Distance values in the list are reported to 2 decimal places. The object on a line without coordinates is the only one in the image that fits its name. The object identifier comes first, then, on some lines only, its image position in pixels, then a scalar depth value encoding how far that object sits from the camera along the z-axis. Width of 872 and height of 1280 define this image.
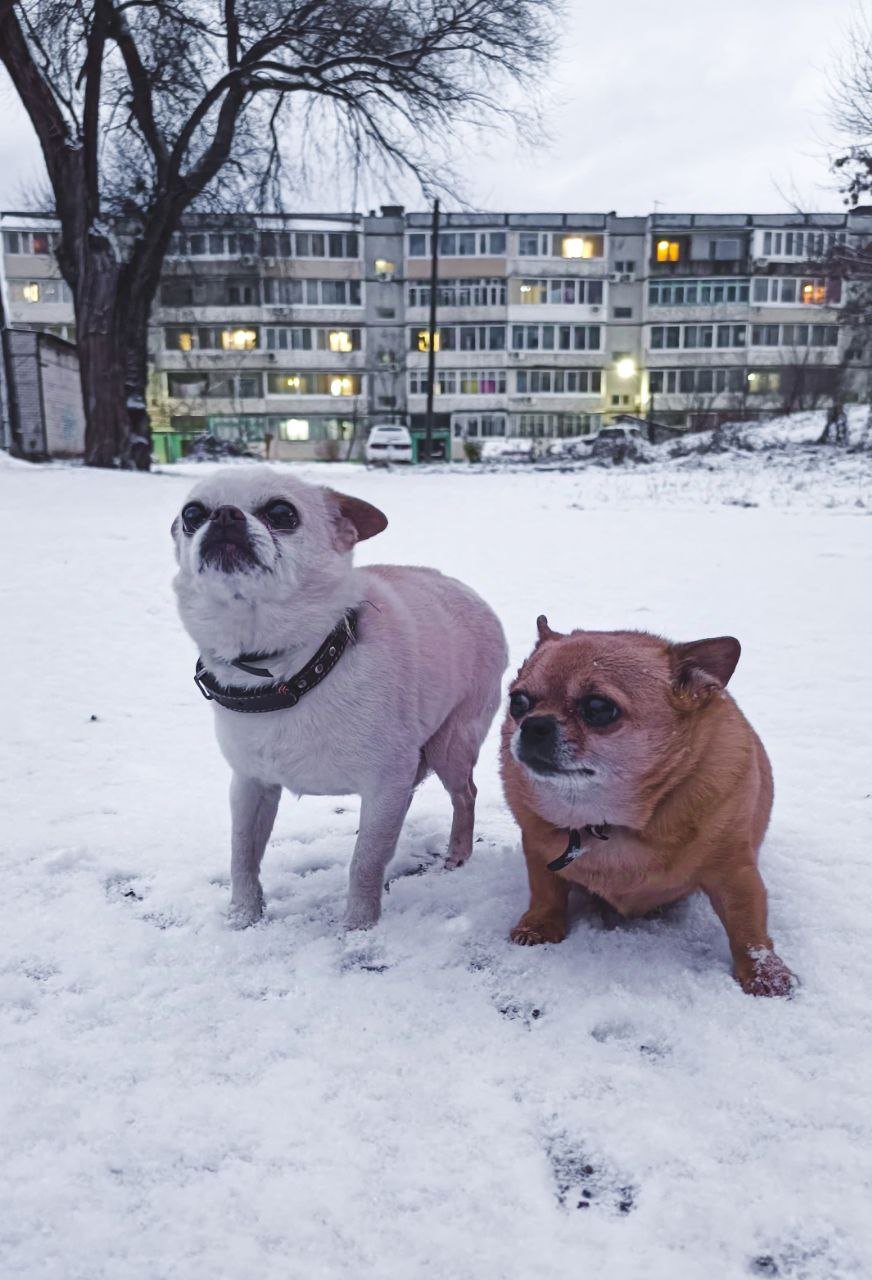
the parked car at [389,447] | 35.00
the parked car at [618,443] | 31.95
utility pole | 40.58
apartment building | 49.88
